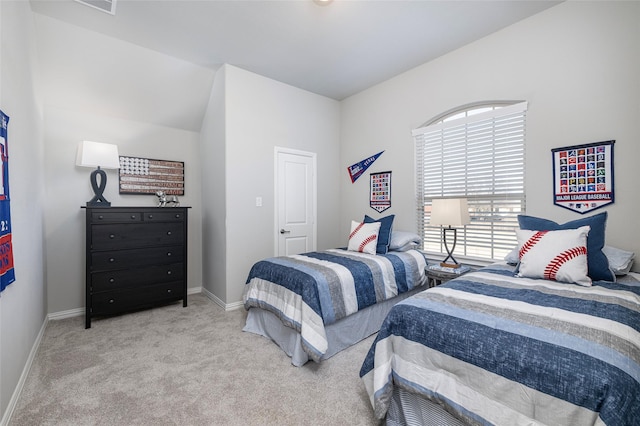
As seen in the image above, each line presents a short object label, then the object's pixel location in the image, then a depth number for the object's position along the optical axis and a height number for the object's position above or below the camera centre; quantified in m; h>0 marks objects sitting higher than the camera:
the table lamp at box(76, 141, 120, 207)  2.90 +0.54
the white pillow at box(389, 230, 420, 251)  3.18 -0.34
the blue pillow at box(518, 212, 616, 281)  1.84 -0.25
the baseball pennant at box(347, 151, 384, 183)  3.95 +0.65
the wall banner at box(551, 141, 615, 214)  2.18 +0.27
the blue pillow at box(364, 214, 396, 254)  3.14 -0.26
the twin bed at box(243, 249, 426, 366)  2.11 -0.72
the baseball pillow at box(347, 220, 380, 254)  3.09 -0.30
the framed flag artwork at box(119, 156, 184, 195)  3.47 +0.46
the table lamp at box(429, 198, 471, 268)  2.65 -0.02
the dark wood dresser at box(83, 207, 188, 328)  2.87 -0.51
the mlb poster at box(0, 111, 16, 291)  1.53 -0.04
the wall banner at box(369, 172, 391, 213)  3.74 +0.26
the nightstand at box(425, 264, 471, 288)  2.59 -0.58
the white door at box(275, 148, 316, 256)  3.81 +0.13
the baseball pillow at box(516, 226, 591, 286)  1.79 -0.31
